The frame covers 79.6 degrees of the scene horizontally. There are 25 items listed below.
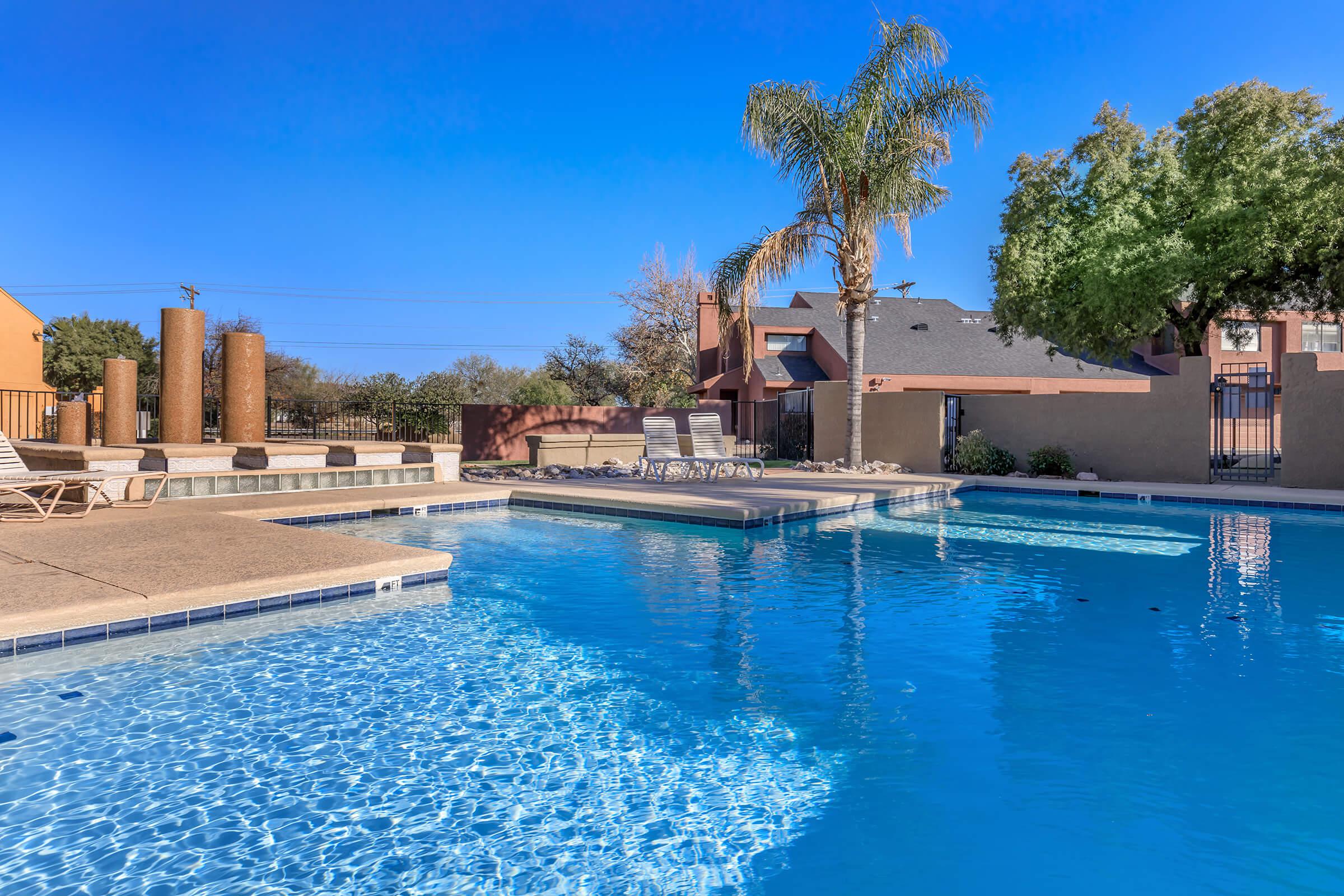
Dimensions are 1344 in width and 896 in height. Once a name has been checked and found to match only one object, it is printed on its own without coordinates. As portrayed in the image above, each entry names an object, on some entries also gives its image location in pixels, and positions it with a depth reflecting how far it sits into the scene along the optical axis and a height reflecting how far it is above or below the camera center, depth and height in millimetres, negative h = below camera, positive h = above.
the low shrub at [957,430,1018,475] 17047 -283
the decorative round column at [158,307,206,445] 11164 +934
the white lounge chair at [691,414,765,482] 15195 +33
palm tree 15719 +5927
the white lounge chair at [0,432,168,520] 7344 -390
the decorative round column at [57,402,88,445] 13484 +278
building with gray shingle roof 31656 +3572
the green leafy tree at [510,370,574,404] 38969 +2407
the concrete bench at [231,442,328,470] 10742 -212
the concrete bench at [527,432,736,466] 17609 -127
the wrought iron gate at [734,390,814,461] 23203 +459
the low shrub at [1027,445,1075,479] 16469 -334
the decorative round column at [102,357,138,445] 11750 +546
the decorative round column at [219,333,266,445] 11664 +770
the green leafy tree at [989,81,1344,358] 16453 +4836
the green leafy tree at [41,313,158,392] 41031 +4468
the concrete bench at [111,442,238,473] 9883 -224
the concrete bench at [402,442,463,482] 12953 -227
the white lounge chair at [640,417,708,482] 14398 -81
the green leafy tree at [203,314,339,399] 38188 +3955
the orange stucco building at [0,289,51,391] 28297 +3296
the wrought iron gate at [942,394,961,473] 18047 +455
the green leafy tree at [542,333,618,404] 40094 +3605
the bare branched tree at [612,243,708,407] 37500 +5305
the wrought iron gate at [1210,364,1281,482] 15203 +220
